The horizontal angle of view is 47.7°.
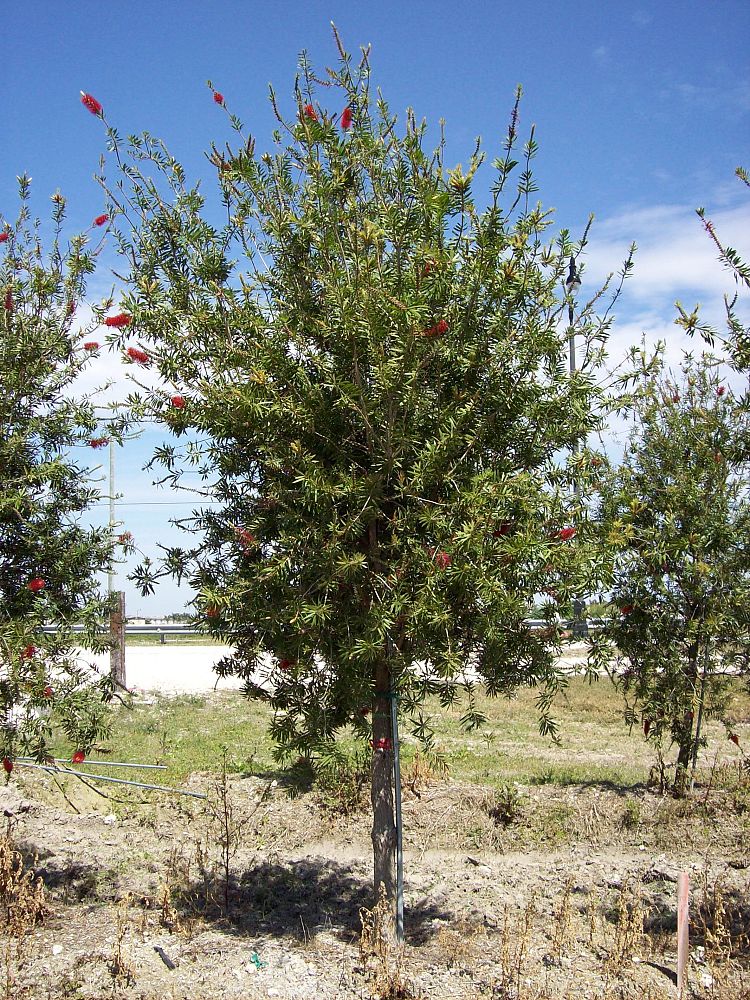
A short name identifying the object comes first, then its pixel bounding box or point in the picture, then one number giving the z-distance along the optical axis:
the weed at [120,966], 4.68
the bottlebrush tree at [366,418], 4.14
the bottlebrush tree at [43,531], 5.11
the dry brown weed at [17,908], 4.97
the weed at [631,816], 7.55
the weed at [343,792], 7.85
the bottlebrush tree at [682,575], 7.51
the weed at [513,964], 4.39
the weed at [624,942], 4.71
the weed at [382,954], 4.46
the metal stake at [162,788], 7.63
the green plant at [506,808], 7.65
